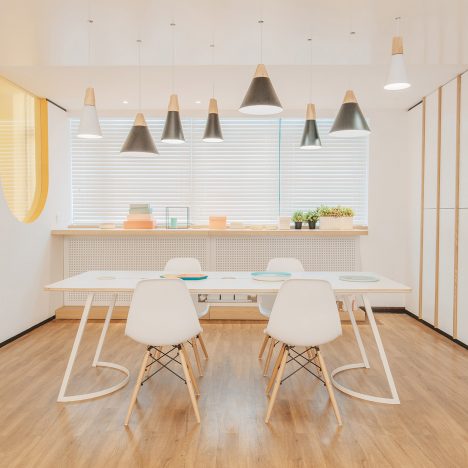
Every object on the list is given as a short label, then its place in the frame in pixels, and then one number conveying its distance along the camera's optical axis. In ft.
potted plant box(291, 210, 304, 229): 19.22
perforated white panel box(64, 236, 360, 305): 19.13
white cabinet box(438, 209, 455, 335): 15.43
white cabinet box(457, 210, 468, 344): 14.42
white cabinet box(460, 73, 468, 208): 14.49
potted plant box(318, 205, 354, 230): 18.86
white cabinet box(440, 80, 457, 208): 15.35
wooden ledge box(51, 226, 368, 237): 18.47
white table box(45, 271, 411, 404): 9.98
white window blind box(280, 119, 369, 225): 20.56
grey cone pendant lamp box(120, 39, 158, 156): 12.21
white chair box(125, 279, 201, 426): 9.11
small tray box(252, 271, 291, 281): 11.02
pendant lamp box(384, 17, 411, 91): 8.93
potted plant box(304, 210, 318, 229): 19.27
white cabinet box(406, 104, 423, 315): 18.53
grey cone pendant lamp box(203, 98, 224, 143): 13.03
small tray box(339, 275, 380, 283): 11.00
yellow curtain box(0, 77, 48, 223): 16.06
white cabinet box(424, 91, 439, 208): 16.89
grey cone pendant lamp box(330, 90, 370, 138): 11.36
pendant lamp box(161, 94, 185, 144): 12.64
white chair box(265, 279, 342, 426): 9.02
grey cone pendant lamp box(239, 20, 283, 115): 9.72
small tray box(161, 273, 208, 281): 11.28
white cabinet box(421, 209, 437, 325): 16.98
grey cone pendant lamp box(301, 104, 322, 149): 13.82
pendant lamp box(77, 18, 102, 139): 11.54
